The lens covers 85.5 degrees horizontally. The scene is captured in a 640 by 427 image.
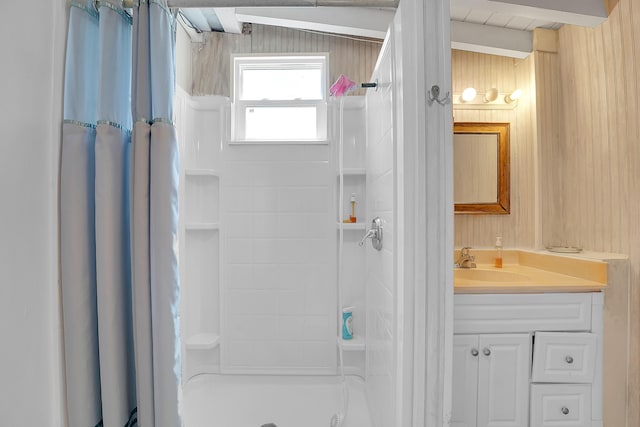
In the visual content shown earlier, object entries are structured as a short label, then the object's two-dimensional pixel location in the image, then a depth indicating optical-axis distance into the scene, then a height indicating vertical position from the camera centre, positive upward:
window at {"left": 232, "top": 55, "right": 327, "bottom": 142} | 2.28 +0.77
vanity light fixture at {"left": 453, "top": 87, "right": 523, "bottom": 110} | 2.05 +0.66
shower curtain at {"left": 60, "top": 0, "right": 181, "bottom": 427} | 1.00 -0.03
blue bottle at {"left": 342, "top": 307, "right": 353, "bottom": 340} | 2.09 -0.68
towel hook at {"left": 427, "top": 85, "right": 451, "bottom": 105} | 1.04 +0.34
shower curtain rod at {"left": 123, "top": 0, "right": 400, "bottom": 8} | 1.10 +0.67
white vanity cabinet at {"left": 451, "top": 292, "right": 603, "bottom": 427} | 1.51 -0.67
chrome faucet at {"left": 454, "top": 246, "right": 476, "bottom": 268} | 1.97 -0.29
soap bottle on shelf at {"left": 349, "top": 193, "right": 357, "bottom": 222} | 2.15 +0.01
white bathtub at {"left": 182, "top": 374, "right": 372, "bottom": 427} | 1.74 -1.04
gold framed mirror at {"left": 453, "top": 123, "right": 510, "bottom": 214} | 2.09 +0.25
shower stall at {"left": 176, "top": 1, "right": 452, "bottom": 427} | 2.15 -0.25
